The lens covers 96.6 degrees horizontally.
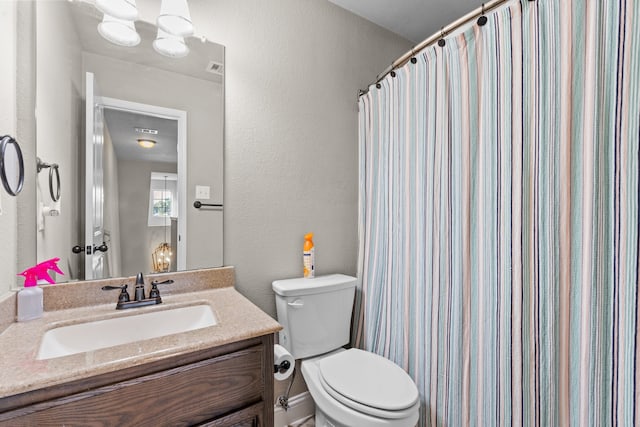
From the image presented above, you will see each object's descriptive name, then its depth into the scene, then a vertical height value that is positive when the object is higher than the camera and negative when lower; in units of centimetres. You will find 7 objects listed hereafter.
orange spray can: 159 -26
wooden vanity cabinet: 64 -47
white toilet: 108 -72
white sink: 88 -41
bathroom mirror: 105 +26
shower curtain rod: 109 +79
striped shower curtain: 81 -2
